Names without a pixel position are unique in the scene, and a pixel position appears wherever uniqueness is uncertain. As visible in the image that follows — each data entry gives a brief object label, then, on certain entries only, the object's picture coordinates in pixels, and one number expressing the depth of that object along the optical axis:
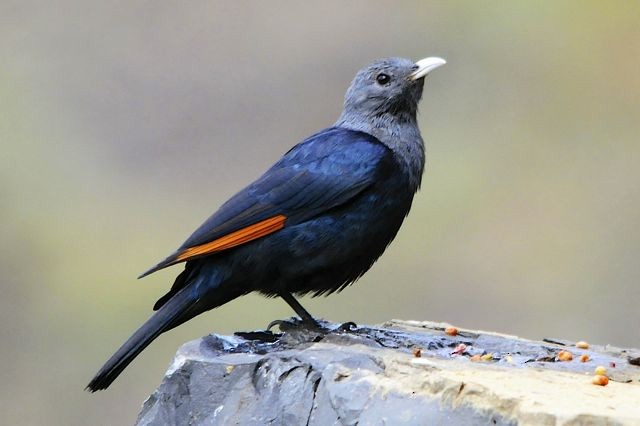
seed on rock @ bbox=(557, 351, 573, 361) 9.23
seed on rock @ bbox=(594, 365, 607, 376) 8.37
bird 9.75
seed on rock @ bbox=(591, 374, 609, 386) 8.03
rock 7.46
